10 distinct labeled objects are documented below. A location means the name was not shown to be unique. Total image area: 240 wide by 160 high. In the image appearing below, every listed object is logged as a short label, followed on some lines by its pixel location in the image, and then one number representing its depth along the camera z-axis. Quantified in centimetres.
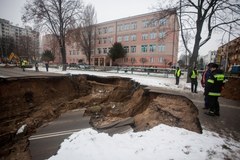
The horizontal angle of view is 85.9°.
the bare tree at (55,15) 1909
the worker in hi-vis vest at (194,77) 873
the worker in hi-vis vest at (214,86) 471
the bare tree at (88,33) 3459
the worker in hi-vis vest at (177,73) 1126
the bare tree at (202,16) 1071
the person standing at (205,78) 570
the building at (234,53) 3819
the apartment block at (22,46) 4303
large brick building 3038
